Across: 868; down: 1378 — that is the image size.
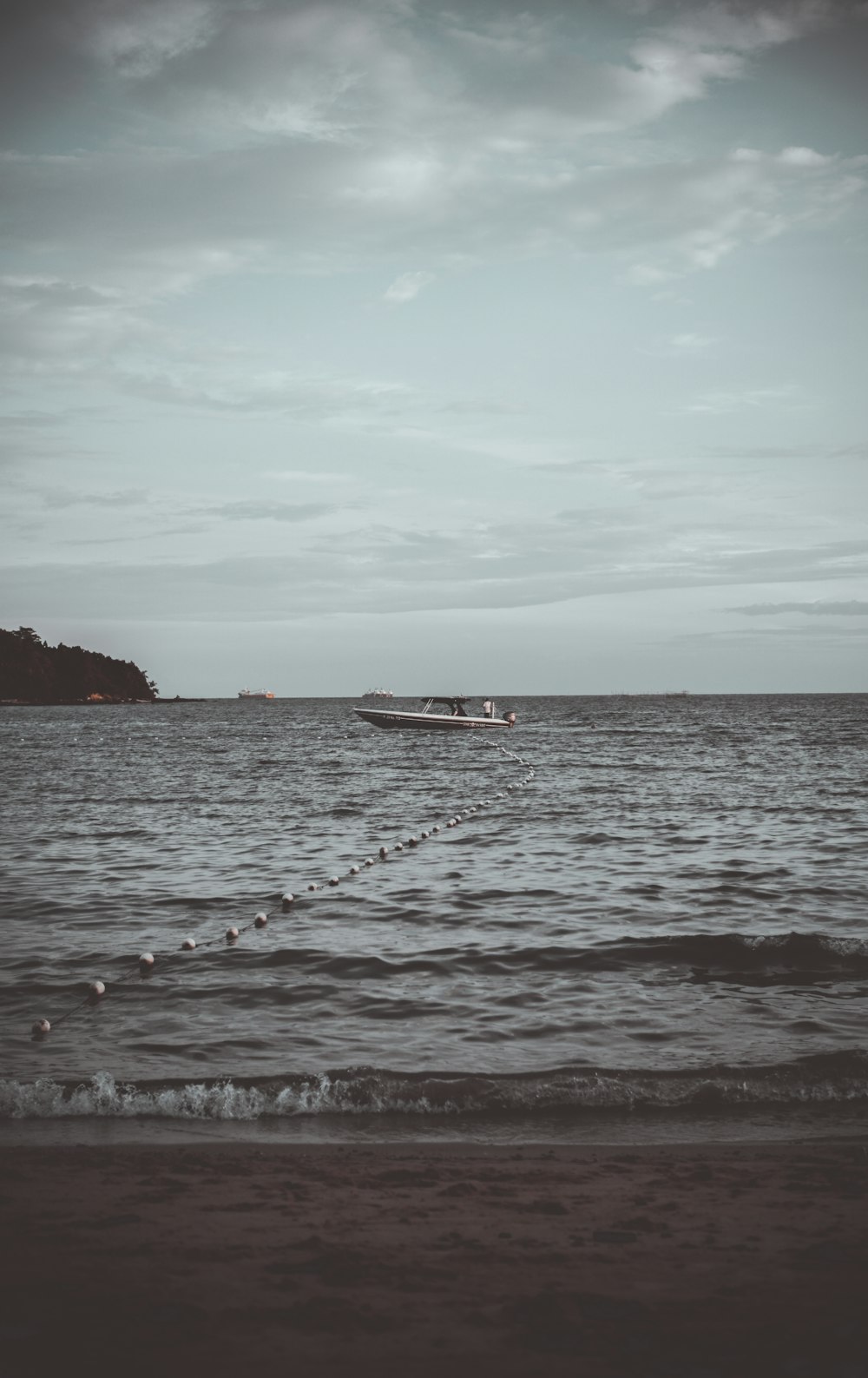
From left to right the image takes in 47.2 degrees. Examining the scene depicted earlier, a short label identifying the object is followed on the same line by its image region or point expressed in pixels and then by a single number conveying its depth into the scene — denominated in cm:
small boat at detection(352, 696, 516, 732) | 7706
